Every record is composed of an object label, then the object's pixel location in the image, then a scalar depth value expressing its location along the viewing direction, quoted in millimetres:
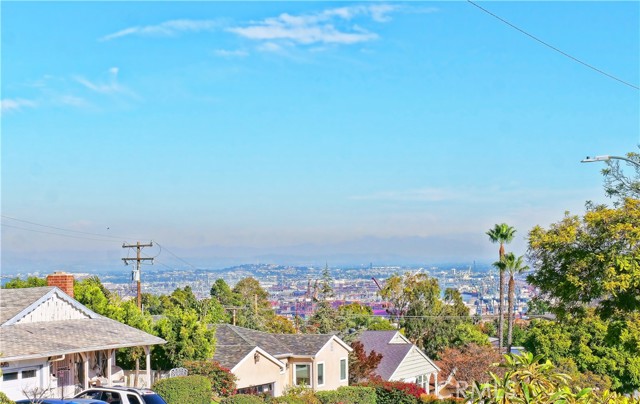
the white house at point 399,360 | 57875
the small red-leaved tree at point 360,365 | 54281
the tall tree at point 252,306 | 77938
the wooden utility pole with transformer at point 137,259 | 60950
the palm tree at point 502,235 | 70000
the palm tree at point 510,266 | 68562
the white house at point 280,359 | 43750
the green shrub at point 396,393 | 48594
